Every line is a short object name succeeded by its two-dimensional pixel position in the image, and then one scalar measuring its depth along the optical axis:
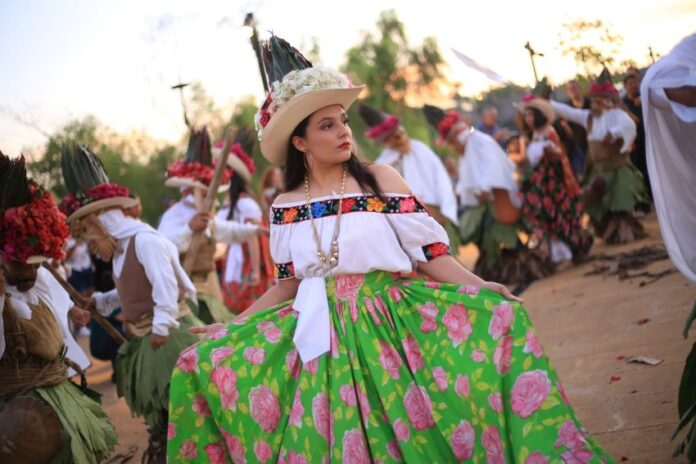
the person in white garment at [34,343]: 3.91
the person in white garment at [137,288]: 5.11
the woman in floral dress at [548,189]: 10.30
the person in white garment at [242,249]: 9.44
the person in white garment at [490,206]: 10.56
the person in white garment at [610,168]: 10.41
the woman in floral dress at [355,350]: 3.17
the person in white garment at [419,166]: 10.05
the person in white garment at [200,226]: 6.70
